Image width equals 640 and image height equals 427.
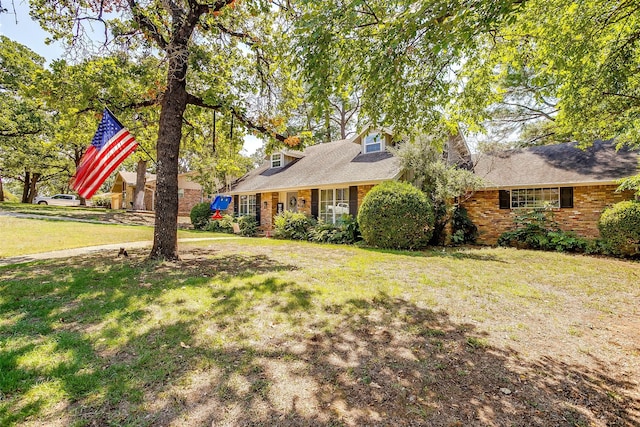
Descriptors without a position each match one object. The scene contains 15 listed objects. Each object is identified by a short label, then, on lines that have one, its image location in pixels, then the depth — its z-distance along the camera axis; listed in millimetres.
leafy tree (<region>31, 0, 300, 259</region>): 6840
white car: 34319
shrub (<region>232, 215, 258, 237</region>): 16495
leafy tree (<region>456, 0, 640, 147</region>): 5707
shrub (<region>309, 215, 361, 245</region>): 12538
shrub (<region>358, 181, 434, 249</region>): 10477
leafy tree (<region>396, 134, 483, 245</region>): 11633
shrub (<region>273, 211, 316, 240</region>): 14251
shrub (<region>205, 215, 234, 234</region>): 17453
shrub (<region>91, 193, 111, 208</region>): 33884
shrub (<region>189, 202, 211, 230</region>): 18828
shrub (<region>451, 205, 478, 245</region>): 13336
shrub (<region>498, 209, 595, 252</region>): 10969
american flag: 6652
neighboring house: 29609
